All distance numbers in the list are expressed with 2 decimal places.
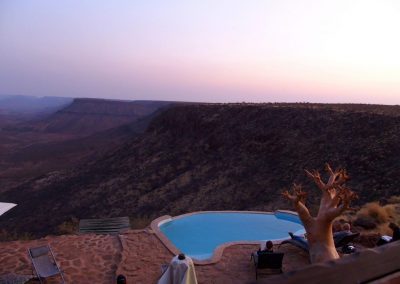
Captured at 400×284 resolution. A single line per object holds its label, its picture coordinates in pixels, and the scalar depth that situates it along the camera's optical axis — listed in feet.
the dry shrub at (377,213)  40.16
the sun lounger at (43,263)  26.37
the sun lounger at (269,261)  27.61
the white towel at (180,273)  22.70
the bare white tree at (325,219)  22.79
